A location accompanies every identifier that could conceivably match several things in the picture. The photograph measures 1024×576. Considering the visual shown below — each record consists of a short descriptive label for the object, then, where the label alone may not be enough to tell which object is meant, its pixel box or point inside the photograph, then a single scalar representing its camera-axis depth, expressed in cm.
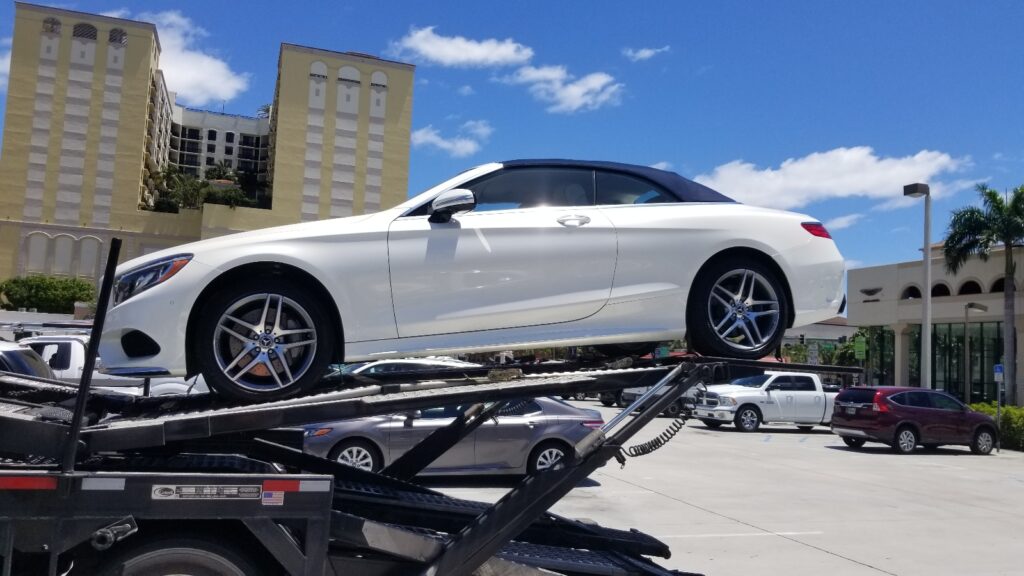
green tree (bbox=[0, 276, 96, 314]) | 7125
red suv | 1769
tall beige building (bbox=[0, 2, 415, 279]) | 8350
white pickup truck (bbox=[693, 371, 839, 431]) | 2125
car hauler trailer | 372
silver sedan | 1063
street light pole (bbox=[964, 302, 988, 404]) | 3251
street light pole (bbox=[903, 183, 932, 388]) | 2211
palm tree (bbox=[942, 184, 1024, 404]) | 2933
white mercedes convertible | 443
